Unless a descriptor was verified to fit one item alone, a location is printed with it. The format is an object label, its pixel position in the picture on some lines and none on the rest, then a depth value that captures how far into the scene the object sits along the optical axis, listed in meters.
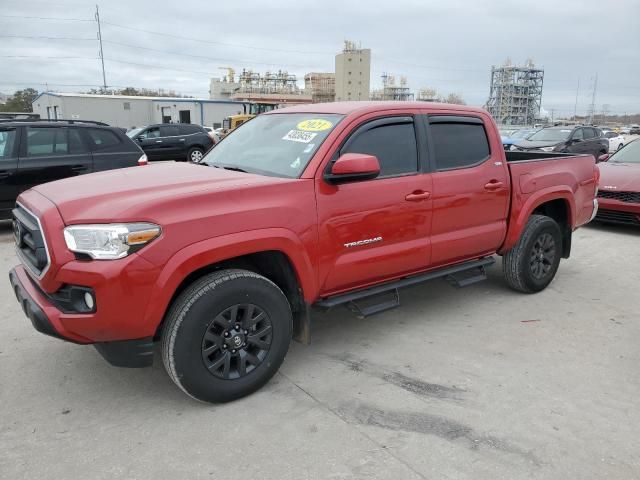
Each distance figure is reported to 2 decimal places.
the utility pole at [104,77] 61.47
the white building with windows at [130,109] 42.81
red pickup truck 2.74
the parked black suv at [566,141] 16.28
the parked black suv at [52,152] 7.52
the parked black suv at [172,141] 18.98
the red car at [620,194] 8.03
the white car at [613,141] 25.20
